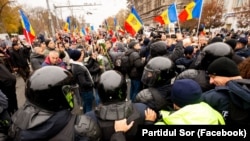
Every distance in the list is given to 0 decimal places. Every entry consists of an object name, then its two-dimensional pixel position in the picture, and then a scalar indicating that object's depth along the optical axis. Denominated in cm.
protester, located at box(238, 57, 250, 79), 251
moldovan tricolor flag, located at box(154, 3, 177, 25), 785
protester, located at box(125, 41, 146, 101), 497
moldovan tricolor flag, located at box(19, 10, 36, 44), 660
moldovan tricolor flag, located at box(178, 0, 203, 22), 669
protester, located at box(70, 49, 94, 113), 420
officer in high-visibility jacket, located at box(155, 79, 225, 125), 148
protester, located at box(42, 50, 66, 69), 453
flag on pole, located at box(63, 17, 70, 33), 1700
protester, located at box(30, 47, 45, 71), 561
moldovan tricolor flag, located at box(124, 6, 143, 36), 796
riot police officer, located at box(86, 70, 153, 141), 179
